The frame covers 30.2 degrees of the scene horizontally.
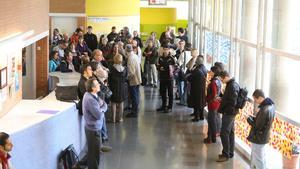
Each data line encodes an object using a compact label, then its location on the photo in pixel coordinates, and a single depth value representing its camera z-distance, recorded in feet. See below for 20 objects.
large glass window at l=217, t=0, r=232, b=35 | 44.96
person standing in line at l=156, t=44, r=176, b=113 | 47.34
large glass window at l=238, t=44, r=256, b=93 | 37.50
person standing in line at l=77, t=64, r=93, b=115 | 32.89
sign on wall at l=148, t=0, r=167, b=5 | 86.48
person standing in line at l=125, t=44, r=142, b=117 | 45.16
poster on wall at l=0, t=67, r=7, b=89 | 27.04
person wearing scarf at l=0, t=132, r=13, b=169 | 19.15
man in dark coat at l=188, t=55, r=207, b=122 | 43.52
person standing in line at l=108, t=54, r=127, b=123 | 42.68
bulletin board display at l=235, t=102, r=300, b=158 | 28.09
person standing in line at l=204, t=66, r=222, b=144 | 36.55
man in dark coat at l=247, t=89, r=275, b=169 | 27.71
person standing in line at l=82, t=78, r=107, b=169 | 28.68
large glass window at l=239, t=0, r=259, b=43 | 36.88
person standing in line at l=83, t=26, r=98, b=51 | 65.00
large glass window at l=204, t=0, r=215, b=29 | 54.03
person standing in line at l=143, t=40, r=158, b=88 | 57.77
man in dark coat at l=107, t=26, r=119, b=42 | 63.04
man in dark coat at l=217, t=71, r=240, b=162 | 32.76
